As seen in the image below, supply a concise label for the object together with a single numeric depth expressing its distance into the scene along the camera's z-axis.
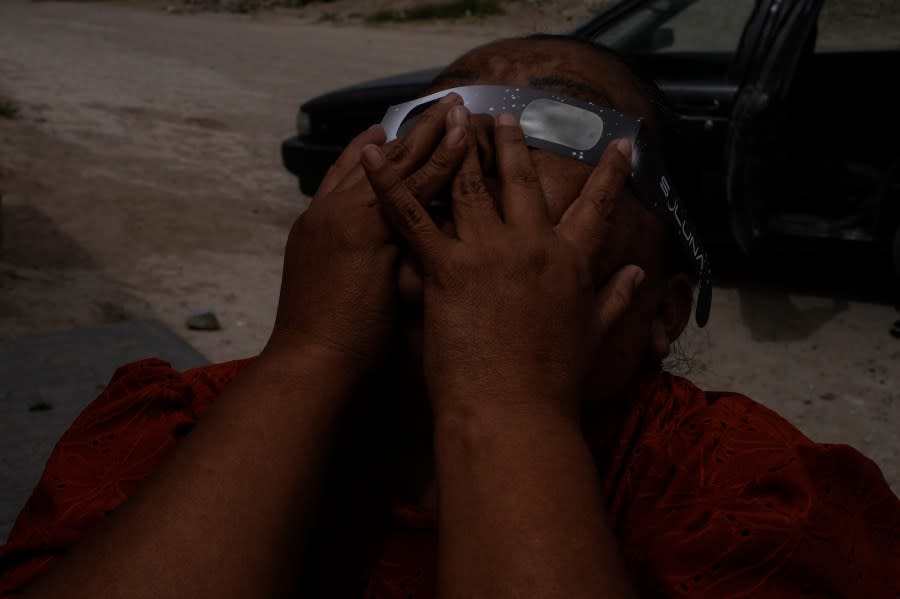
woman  0.99
